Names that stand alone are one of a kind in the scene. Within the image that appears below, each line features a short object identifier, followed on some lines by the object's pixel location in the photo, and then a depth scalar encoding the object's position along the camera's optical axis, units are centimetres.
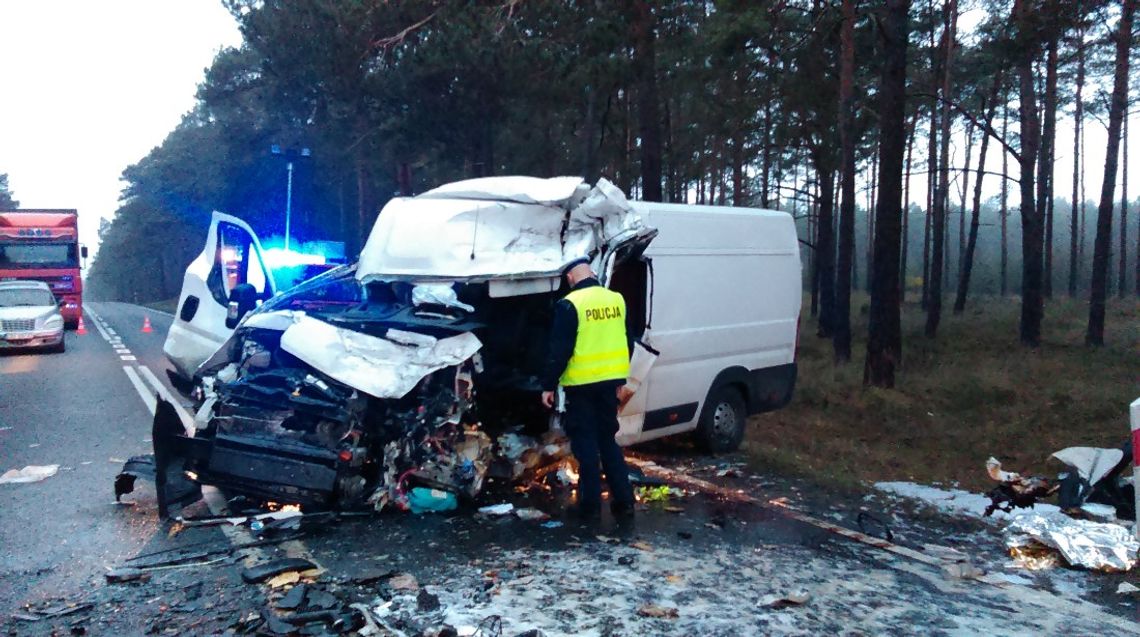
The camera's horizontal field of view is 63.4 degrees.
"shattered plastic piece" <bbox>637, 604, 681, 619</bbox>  427
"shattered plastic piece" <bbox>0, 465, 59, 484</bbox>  719
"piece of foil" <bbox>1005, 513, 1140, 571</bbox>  530
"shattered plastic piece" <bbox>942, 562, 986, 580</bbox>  510
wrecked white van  598
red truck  2541
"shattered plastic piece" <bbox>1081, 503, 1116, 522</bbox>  620
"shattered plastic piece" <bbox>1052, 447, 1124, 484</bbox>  646
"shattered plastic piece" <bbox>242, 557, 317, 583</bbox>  467
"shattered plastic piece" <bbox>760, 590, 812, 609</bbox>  445
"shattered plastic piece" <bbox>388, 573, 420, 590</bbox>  462
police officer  608
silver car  1823
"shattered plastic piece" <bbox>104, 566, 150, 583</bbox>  471
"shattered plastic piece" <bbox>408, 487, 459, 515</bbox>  610
